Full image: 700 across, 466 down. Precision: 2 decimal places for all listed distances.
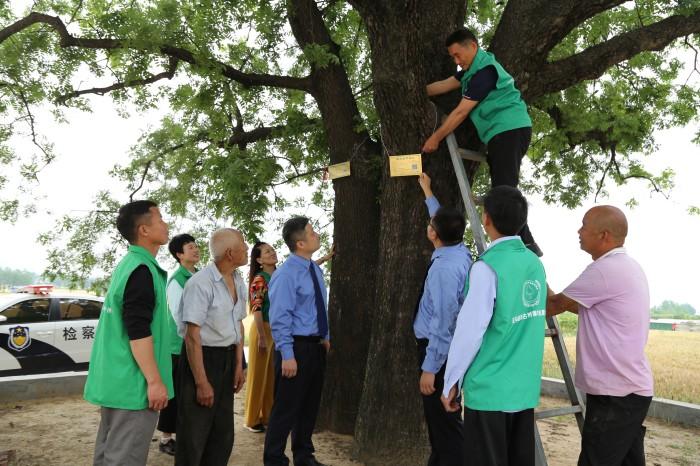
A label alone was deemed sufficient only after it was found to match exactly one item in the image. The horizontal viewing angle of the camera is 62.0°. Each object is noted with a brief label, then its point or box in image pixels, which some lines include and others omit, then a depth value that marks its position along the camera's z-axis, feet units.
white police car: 31.99
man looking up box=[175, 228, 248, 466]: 12.46
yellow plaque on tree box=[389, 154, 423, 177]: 16.25
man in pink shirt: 10.17
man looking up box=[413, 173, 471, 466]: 11.77
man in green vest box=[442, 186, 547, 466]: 9.19
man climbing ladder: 13.79
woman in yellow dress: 19.75
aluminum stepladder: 11.53
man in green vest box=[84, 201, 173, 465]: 9.87
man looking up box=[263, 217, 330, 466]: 14.48
